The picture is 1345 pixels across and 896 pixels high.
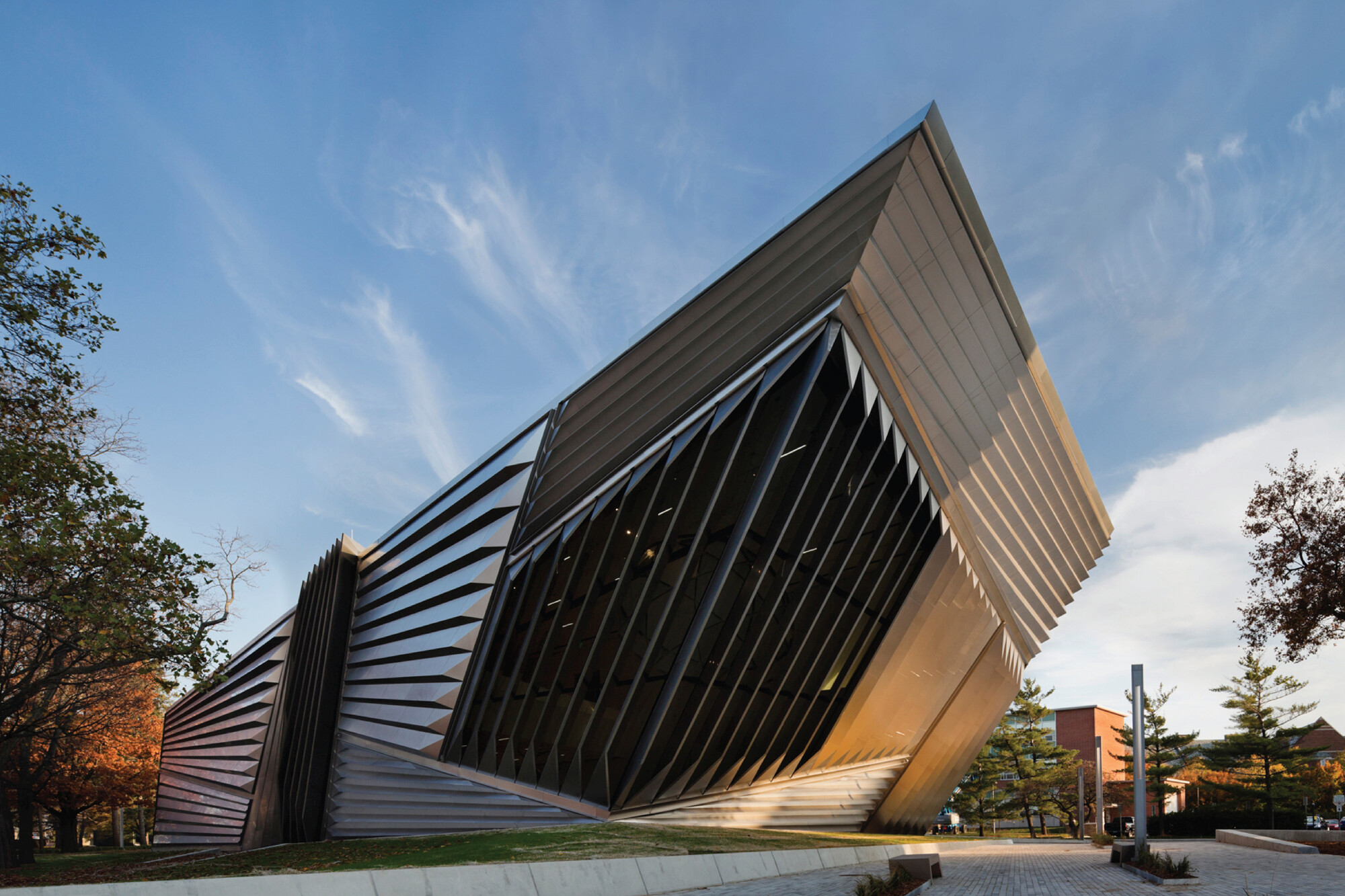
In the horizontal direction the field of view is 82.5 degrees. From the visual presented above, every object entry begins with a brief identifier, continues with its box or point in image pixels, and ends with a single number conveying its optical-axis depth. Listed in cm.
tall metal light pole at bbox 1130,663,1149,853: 1566
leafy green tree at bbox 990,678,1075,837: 5409
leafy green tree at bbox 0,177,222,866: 1127
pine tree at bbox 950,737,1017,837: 5519
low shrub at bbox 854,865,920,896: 877
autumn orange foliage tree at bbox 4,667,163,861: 2383
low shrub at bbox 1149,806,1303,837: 4012
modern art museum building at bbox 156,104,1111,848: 1401
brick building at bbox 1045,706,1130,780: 7062
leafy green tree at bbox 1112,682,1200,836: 5172
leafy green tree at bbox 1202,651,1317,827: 4525
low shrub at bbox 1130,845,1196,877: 1244
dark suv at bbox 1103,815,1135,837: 4379
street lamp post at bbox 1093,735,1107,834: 3225
